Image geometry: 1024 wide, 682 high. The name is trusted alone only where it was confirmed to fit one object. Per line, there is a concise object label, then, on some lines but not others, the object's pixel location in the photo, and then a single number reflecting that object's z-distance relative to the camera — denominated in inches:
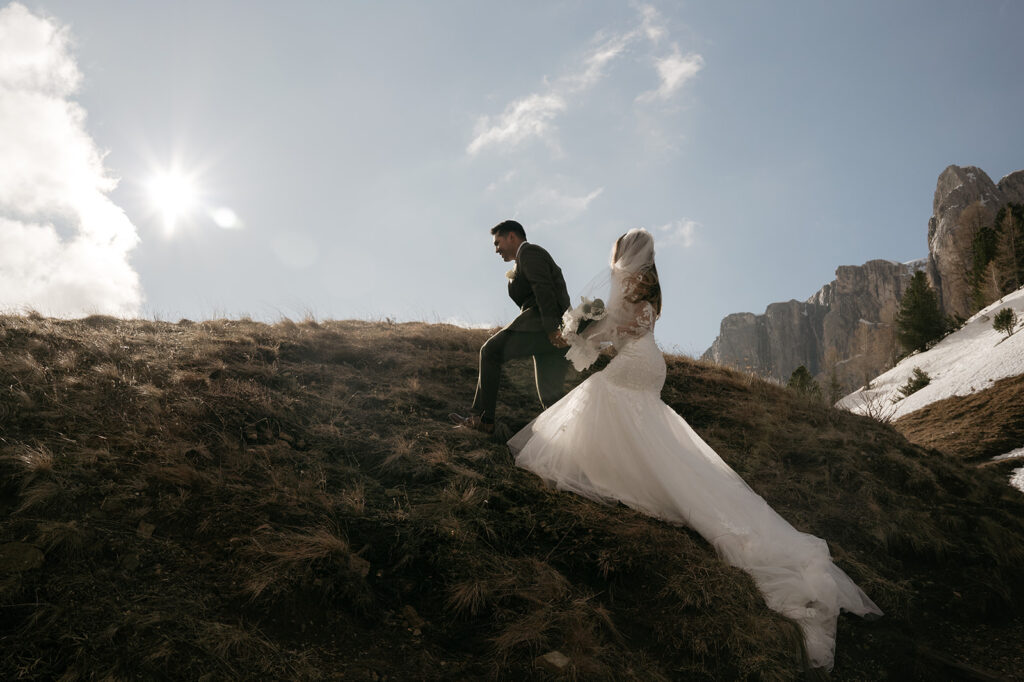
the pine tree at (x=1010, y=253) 1717.5
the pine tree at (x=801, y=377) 932.3
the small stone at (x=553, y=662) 115.2
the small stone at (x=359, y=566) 133.0
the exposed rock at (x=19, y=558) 111.8
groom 224.5
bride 149.7
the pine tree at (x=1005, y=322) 898.9
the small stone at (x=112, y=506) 134.3
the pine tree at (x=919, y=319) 1537.9
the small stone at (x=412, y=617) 127.6
